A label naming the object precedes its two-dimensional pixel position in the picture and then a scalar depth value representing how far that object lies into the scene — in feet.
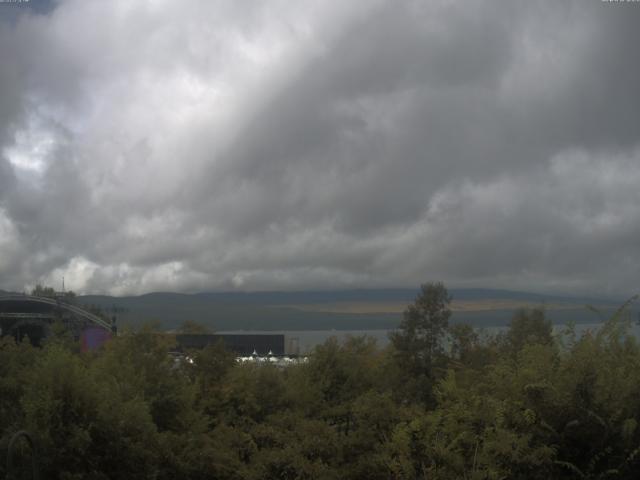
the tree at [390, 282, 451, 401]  109.27
